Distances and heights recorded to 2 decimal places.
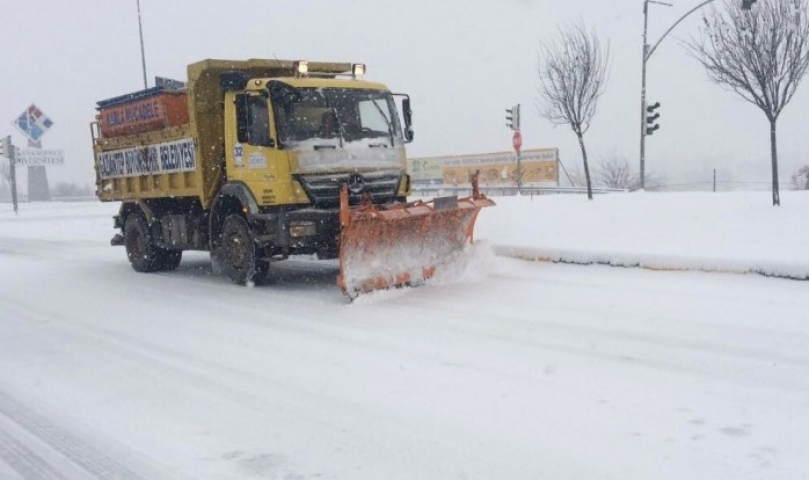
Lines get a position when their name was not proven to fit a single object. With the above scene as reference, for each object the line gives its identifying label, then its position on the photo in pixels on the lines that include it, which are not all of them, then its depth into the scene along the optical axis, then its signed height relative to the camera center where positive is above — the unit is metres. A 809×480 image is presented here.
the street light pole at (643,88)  23.04 +2.35
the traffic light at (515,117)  24.07 +1.67
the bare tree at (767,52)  14.77 +2.13
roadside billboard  38.53 +0.14
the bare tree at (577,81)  21.41 +2.44
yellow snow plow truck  9.17 +0.06
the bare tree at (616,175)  49.64 -0.78
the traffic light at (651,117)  24.03 +1.48
